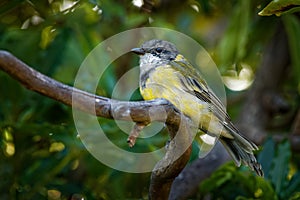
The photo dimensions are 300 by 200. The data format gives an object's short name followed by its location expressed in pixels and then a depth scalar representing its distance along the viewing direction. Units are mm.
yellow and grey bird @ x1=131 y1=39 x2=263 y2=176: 5211
